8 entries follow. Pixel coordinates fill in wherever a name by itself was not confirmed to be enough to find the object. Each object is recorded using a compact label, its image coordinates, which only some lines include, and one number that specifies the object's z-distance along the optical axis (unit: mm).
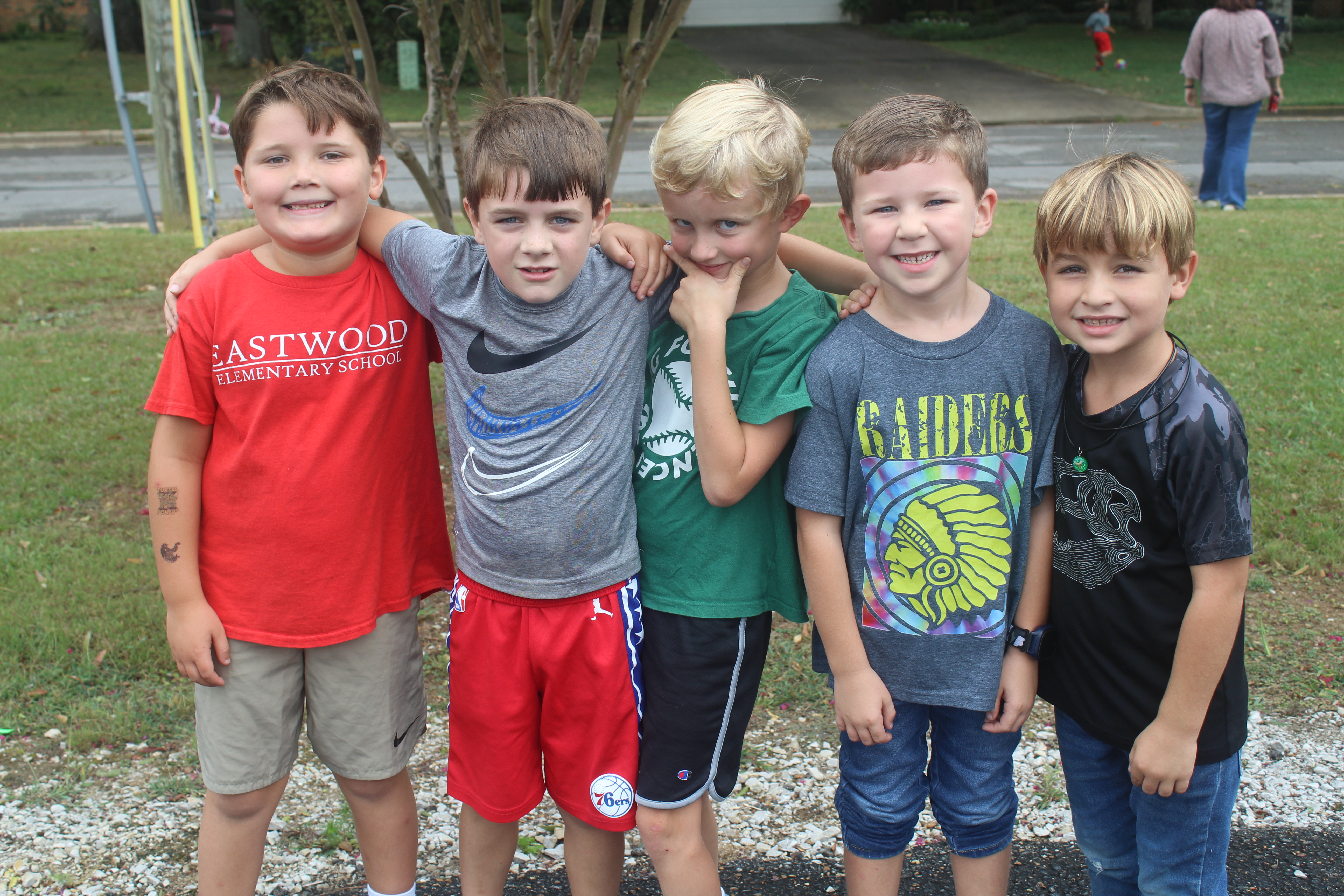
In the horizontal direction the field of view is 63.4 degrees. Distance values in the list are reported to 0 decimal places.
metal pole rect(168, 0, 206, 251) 7707
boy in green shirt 2002
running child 23906
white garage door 33688
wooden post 8984
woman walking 9906
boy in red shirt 2096
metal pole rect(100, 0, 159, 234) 8852
